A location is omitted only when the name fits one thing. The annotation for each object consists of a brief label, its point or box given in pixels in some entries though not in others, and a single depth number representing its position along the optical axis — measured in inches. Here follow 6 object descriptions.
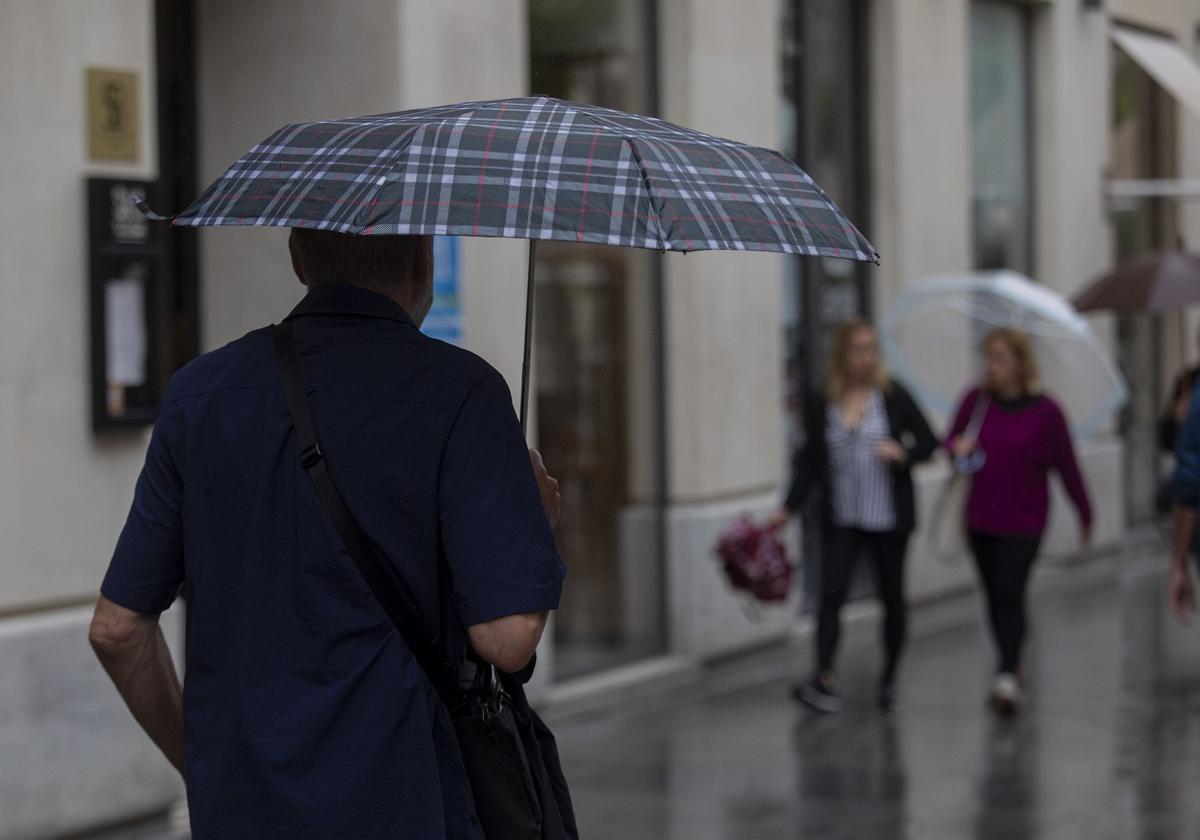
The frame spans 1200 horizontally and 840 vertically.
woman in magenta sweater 716.0
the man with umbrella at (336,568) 209.5
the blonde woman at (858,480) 710.5
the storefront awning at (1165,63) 1219.9
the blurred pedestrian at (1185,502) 664.4
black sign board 517.7
